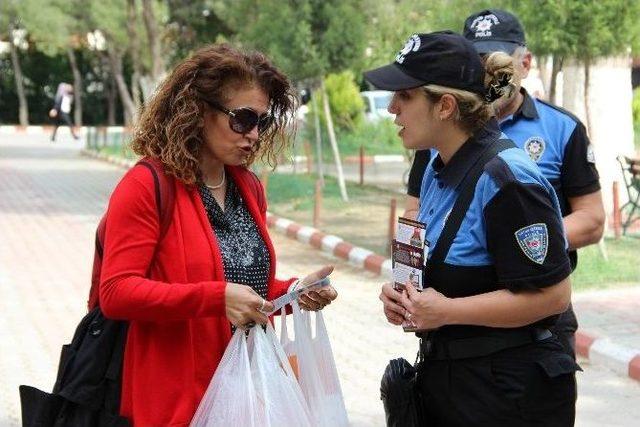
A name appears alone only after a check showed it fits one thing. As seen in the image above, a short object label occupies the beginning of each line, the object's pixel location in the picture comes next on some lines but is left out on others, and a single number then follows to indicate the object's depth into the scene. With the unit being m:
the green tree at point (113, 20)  38.00
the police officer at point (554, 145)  3.94
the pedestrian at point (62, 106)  35.94
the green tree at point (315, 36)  15.40
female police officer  2.65
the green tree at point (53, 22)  40.66
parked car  28.40
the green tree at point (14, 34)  44.38
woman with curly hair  2.87
